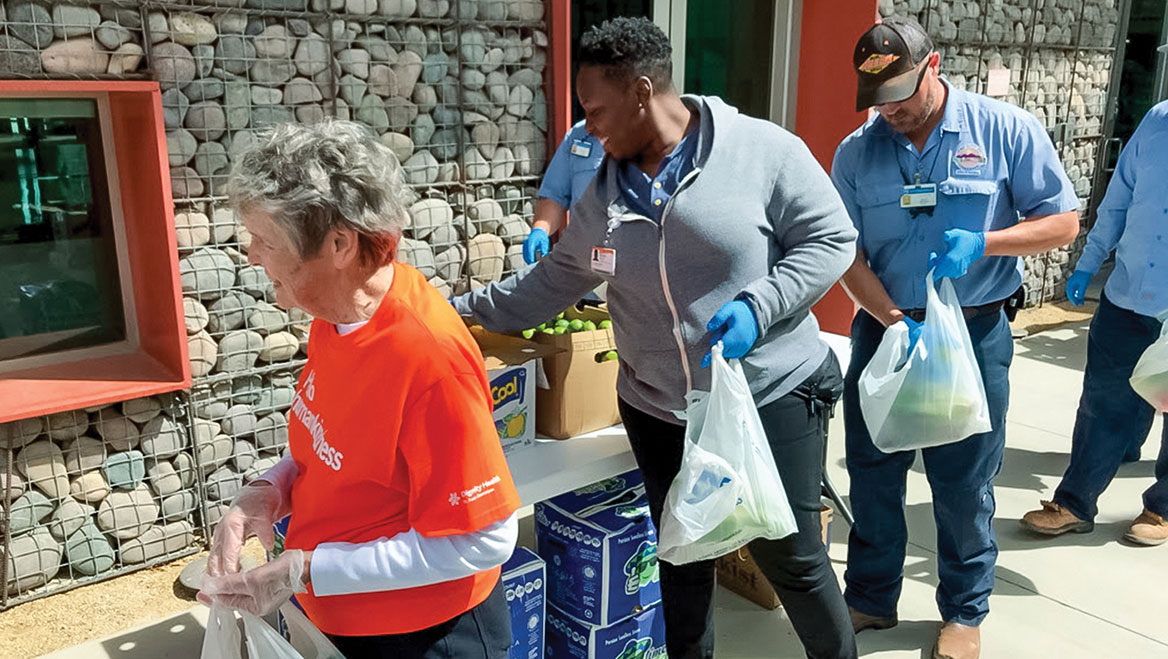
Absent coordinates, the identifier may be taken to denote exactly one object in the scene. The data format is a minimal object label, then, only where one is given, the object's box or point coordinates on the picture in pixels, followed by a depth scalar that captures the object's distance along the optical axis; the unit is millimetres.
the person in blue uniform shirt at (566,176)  3697
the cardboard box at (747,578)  3156
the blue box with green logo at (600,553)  2537
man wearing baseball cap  2512
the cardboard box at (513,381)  2365
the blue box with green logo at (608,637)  2584
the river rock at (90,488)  3238
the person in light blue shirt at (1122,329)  3318
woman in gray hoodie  1926
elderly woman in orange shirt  1311
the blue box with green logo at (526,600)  2432
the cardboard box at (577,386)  2531
